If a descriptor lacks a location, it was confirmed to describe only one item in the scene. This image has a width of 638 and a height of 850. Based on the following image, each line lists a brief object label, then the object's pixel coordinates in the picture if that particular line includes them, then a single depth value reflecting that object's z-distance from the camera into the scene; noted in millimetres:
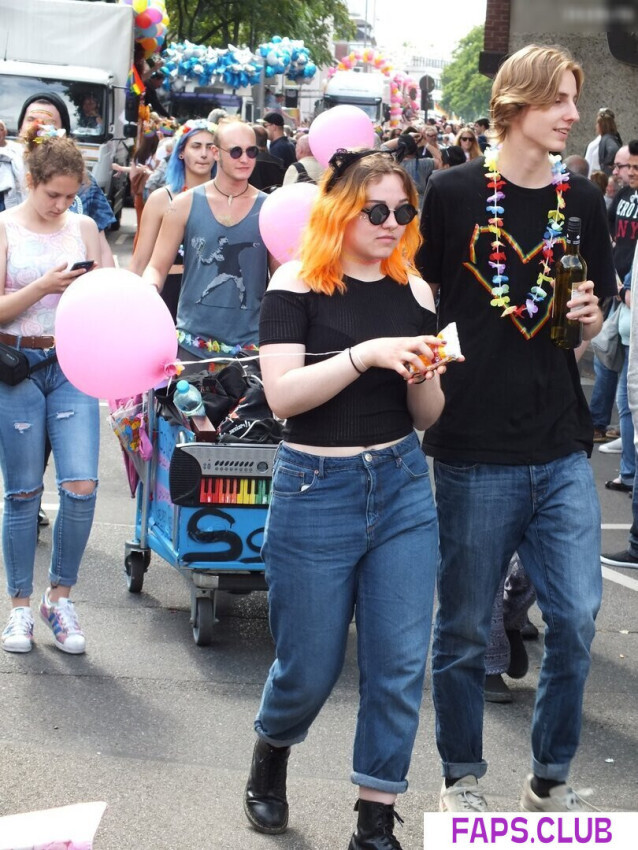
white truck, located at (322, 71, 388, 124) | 42750
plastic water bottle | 5375
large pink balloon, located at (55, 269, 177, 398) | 4082
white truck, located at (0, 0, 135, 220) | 21875
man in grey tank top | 5699
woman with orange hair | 3504
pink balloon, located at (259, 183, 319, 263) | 5379
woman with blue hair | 6863
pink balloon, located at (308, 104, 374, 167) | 7414
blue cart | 5273
